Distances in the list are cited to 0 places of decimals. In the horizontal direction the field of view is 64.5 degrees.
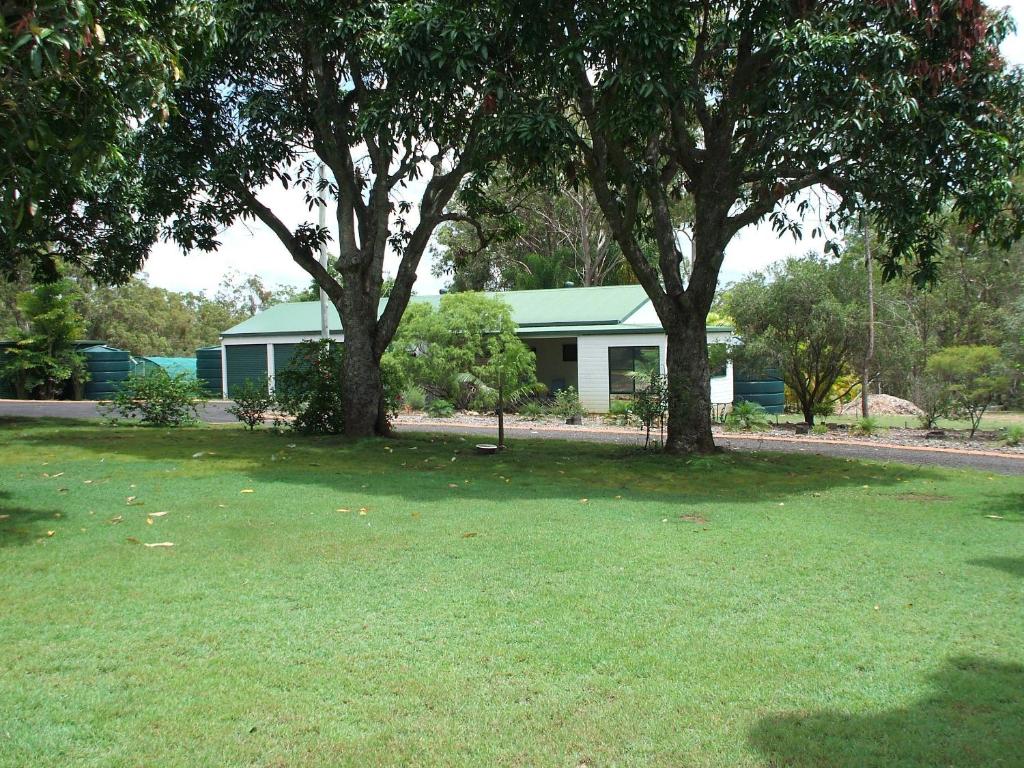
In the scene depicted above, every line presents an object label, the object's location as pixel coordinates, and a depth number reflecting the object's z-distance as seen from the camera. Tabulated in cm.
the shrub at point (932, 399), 1920
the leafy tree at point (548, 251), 3988
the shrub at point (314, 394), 1566
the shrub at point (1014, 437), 1619
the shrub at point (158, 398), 1789
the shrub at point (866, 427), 1883
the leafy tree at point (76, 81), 573
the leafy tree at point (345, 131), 1158
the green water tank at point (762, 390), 2575
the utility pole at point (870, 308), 2017
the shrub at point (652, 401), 1332
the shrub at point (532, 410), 2331
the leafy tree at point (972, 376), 1812
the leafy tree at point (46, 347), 2769
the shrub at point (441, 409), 2359
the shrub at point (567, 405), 2298
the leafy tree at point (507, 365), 2222
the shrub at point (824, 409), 2316
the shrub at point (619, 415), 1558
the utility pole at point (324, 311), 2156
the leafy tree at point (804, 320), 2036
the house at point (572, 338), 2527
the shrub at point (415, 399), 2458
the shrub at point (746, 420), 1980
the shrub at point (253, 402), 1670
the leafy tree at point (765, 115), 991
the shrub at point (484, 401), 2356
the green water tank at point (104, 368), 3200
